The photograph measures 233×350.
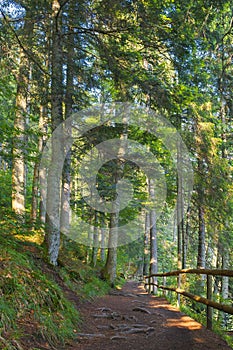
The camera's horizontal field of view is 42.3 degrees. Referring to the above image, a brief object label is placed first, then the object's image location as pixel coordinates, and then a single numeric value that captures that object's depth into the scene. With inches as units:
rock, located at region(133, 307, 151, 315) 341.6
